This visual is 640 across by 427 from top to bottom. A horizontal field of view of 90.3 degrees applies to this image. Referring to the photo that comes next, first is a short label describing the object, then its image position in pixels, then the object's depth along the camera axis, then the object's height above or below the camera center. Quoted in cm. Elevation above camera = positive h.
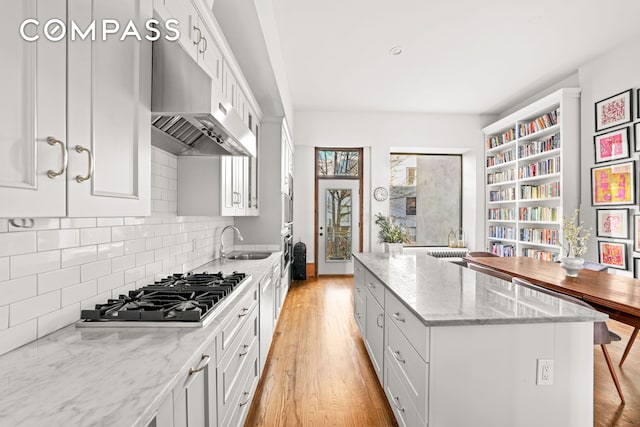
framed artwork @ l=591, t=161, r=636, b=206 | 368 +37
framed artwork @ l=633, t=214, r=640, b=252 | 360 -21
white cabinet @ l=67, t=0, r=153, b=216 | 80 +28
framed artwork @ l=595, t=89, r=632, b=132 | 371 +127
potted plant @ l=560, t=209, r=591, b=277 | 263 -40
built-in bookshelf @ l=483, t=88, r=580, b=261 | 445 +63
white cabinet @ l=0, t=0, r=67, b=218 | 63 +21
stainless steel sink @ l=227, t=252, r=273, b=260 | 335 -44
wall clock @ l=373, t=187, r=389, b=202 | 619 +39
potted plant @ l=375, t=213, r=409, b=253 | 373 -33
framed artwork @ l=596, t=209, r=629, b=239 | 377 -11
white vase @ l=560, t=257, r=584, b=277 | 262 -42
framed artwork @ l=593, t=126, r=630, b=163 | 374 +85
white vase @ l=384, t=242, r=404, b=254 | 371 -40
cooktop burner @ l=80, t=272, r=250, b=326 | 119 -38
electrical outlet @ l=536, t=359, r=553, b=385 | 138 -68
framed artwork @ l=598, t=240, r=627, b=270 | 377 -49
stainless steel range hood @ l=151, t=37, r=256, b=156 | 120 +47
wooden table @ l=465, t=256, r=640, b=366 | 193 -54
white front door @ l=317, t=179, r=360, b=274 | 630 -18
